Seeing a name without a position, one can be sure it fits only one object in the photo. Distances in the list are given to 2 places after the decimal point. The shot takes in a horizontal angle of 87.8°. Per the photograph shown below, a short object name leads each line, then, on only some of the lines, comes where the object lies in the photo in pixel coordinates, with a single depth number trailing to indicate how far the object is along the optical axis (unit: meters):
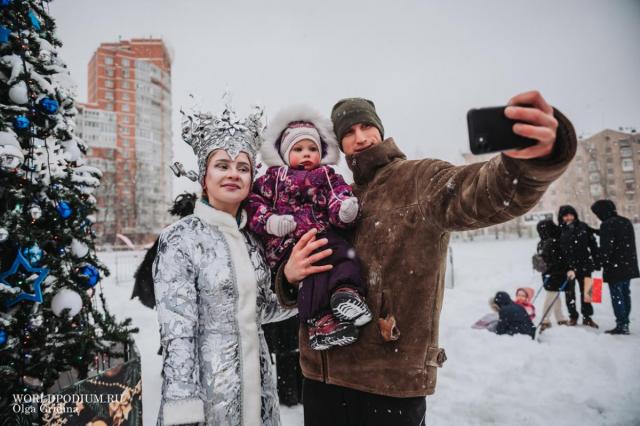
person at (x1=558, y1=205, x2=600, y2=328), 6.59
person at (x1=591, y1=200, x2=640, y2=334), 5.95
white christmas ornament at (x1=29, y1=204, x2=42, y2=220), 2.88
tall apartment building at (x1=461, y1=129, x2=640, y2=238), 35.94
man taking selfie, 1.35
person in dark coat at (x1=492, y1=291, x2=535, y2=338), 5.64
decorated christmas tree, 2.72
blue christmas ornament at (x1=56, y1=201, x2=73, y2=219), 3.06
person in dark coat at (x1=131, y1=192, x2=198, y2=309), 4.06
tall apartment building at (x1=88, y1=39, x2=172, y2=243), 50.44
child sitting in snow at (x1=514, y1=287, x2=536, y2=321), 6.80
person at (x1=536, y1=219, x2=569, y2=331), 6.66
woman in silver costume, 1.53
